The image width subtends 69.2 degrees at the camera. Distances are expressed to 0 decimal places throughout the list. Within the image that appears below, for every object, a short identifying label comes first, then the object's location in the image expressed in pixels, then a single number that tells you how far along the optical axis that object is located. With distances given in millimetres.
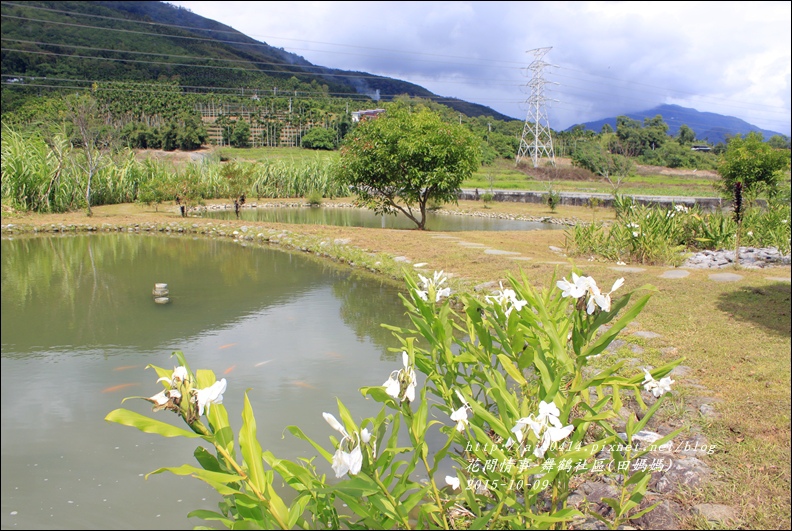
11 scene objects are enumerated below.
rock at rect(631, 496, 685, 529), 2014
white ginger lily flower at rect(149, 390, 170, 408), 1248
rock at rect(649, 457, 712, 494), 2242
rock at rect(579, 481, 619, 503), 2232
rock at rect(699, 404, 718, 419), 2737
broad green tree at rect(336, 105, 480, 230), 11461
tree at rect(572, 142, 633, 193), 29266
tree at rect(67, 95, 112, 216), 13906
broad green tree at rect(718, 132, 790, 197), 14680
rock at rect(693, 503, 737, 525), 1978
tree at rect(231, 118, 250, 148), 40056
